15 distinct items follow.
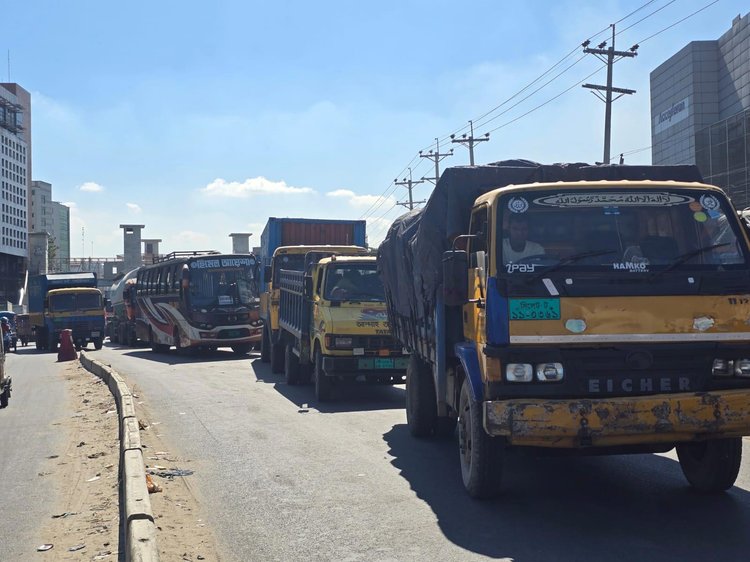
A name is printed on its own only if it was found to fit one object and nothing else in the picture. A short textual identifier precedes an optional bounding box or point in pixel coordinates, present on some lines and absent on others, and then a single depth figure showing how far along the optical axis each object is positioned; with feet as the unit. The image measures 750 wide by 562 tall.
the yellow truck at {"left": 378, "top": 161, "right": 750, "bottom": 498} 19.88
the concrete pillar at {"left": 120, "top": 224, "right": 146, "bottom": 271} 237.86
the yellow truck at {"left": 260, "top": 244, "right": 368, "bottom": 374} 63.16
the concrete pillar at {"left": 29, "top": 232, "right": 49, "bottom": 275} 361.92
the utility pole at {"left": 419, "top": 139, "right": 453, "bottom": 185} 170.26
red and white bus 85.10
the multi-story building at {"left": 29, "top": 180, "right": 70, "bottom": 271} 607.37
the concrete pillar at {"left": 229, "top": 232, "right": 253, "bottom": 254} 202.90
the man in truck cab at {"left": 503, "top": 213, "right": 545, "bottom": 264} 21.29
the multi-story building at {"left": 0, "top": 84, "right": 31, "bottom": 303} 357.61
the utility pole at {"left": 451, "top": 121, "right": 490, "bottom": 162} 151.02
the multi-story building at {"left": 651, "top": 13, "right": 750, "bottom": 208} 150.92
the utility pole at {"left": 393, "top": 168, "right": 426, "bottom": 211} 197.16
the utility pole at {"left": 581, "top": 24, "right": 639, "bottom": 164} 105.70
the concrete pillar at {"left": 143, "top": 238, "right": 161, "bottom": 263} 271.98
